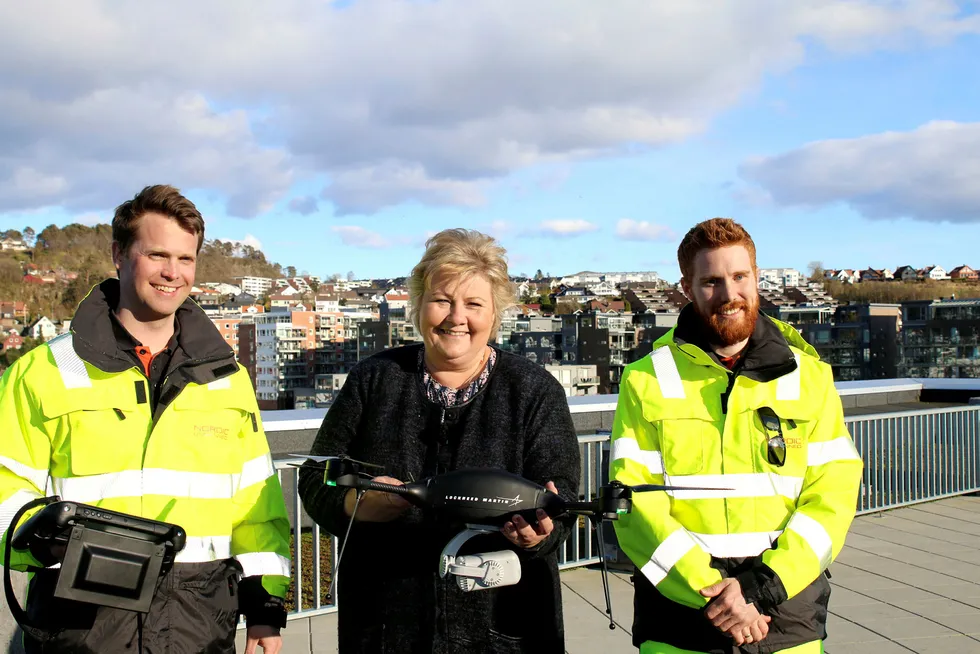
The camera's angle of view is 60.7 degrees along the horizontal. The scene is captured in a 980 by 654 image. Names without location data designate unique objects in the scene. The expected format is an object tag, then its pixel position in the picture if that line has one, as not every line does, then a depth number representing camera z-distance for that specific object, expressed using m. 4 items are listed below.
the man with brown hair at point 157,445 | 2.15
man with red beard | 2.33
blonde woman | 2.38
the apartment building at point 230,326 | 114.76
